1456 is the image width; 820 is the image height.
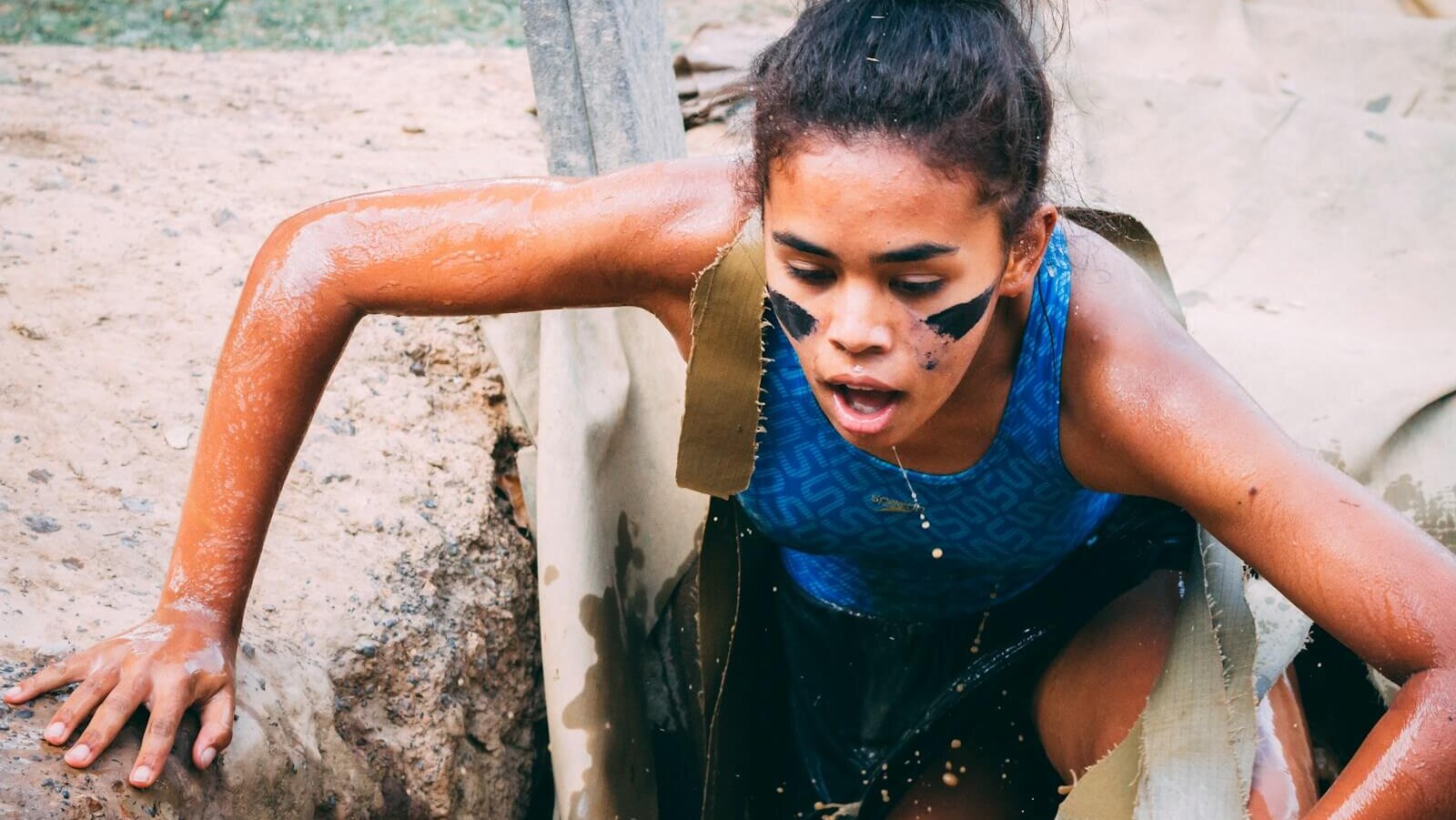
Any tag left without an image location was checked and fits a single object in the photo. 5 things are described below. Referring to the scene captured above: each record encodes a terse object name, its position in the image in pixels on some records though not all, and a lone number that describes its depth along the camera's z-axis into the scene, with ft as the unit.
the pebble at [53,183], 8.36
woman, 4.47
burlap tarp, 6.95
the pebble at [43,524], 5.75
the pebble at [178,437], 6.74
